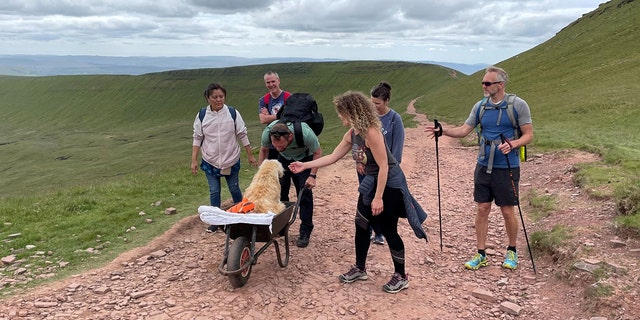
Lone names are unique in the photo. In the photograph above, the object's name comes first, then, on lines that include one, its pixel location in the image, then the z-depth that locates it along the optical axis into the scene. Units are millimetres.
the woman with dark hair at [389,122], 6590
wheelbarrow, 5668
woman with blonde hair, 5332
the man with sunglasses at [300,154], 6621
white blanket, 5664
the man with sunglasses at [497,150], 6000
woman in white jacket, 7867
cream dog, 6309
